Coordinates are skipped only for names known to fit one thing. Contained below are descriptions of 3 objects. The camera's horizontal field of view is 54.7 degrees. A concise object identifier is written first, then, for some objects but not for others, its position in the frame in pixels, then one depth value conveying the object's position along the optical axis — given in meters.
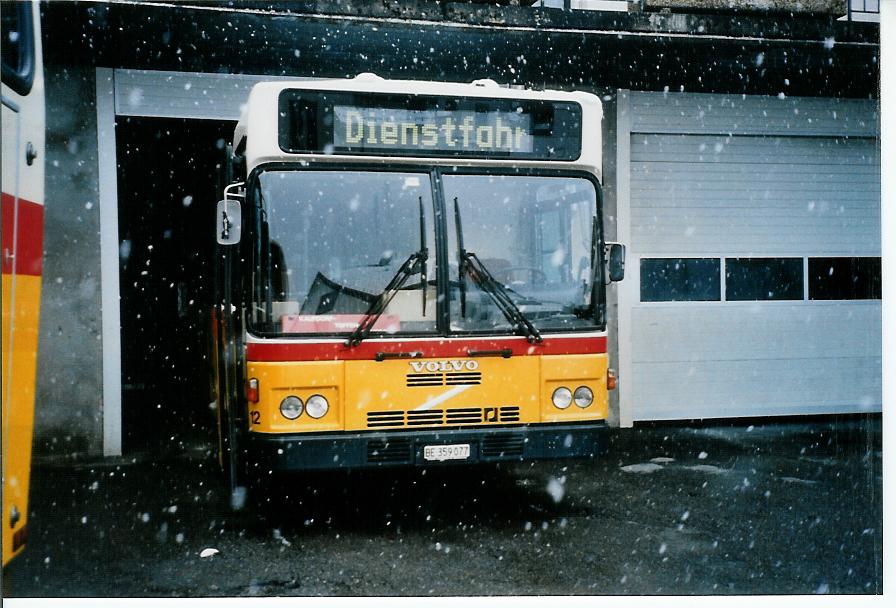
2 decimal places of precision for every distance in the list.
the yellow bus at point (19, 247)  4.03
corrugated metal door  10.67
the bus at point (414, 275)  5.80
